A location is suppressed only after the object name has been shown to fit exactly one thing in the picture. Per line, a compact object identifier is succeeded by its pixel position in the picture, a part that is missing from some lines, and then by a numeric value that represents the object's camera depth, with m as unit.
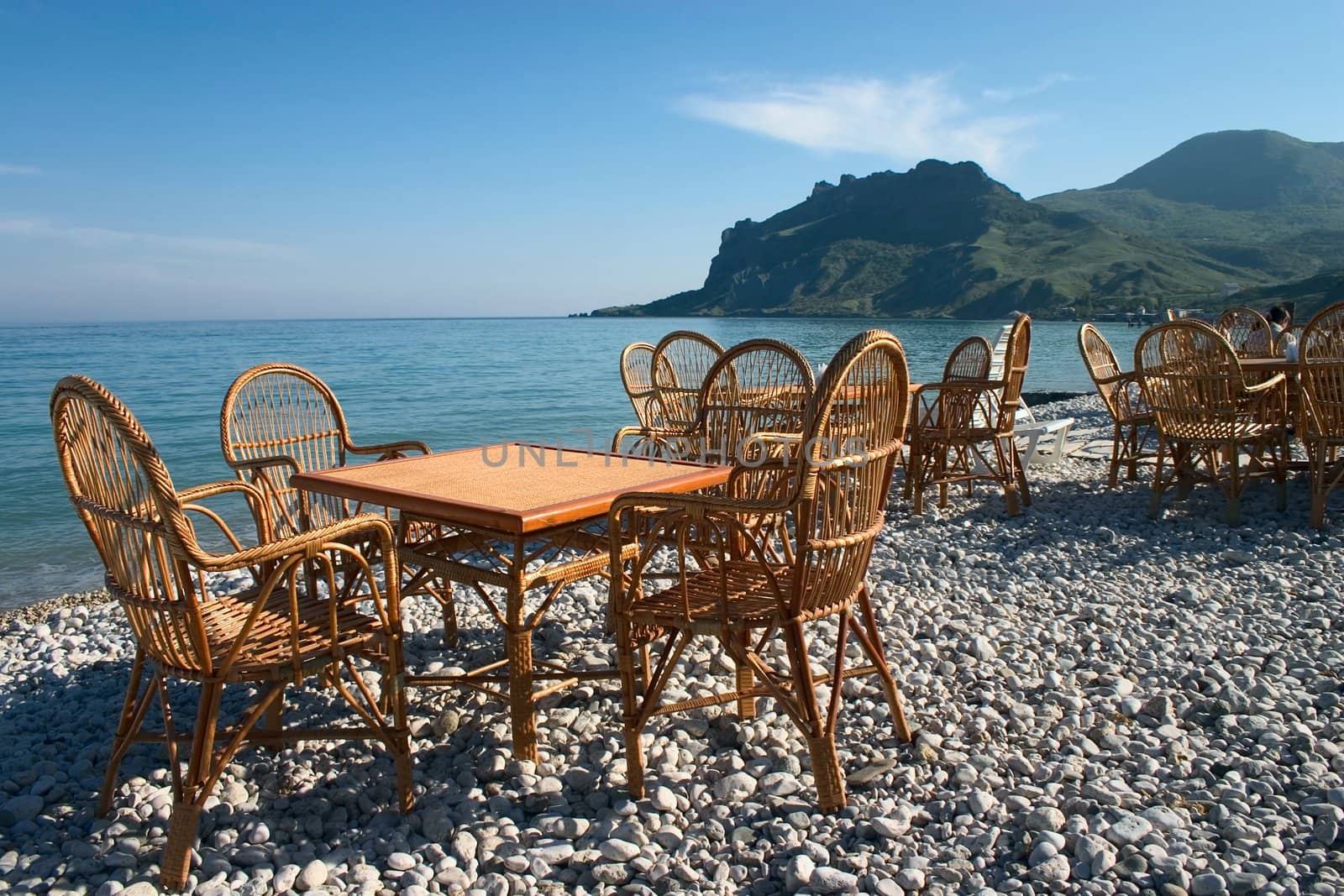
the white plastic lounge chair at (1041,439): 7.34
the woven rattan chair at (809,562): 2.24
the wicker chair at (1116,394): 6.19
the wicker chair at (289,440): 3.62
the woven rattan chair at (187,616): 2.02
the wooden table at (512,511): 2.54
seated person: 5.98
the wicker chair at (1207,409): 5.22
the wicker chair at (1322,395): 5.12
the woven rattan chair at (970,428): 5.83
